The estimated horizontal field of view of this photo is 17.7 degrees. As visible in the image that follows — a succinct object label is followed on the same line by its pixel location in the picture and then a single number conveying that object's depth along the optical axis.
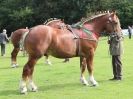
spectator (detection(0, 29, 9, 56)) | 30.93
